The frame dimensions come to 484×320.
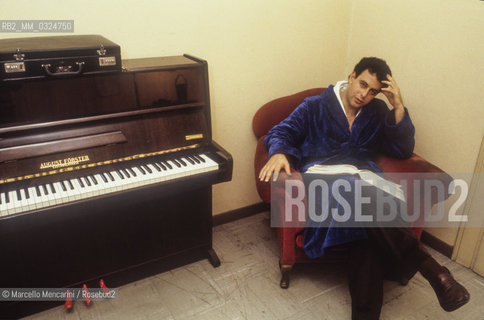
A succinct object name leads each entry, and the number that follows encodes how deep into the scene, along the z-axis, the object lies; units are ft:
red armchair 6.73
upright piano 5.44
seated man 5.90
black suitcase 5.17
